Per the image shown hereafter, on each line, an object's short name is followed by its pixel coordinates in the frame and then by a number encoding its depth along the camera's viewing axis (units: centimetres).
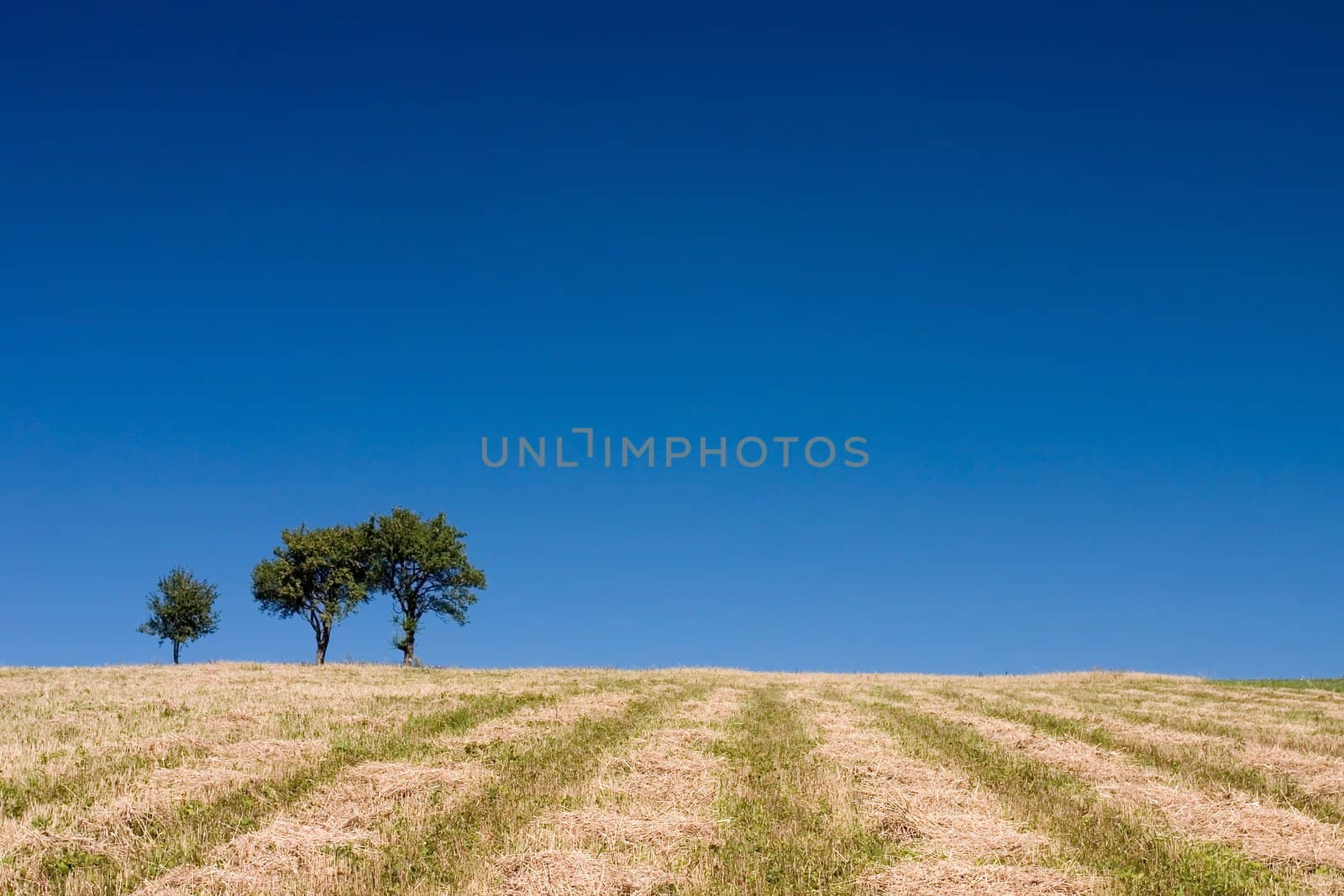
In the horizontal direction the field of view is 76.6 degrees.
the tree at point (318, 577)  6944
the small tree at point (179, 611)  8150
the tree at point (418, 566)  7000
